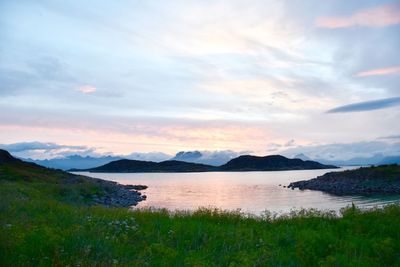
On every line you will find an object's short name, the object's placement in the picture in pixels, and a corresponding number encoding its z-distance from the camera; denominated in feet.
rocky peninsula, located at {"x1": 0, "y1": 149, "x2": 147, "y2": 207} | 158.14
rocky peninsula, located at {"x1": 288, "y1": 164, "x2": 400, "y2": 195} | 252.21
